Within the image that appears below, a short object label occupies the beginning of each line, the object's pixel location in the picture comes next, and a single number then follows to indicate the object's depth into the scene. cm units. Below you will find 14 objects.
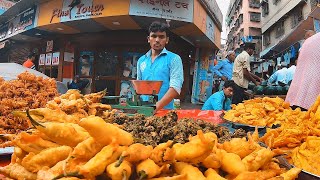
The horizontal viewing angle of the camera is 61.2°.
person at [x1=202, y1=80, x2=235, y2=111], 545
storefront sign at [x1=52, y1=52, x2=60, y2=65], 1175
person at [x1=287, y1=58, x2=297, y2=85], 805
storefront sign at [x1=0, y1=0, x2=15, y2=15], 1548
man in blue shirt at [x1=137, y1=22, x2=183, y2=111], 377
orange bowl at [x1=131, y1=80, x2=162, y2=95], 306
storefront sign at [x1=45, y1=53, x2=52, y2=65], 1225
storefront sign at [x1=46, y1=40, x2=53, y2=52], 1201
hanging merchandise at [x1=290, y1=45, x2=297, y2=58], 1317
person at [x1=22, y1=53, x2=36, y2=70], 898
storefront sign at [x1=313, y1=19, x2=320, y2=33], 761
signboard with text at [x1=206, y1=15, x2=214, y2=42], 982
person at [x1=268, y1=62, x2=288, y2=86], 836
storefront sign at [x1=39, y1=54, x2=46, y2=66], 1272
